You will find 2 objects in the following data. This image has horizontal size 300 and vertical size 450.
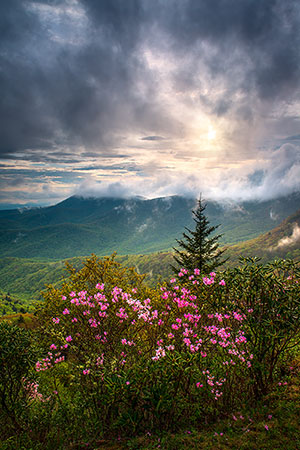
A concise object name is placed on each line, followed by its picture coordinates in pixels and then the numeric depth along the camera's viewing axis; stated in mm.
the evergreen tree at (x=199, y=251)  30169
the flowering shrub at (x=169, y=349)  7465
